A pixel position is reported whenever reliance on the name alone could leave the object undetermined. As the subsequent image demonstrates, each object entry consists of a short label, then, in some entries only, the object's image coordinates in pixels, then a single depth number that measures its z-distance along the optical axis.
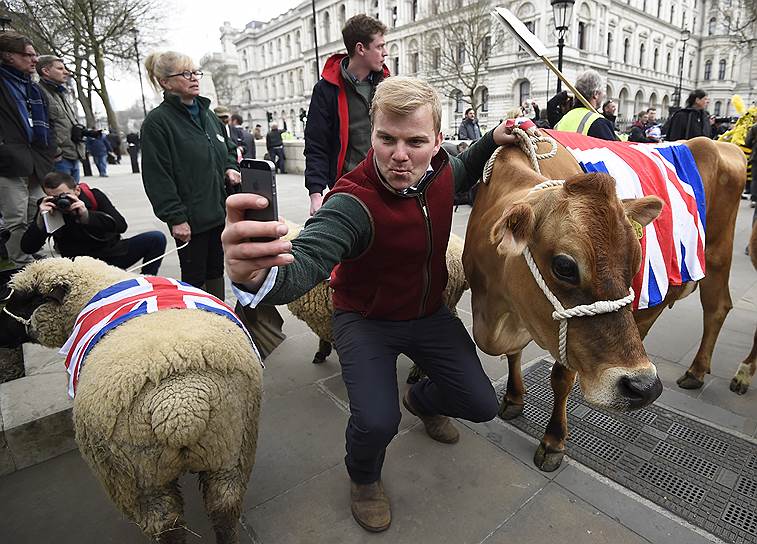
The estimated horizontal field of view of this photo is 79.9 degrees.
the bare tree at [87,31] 23.95
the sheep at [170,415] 1.67
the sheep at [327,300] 3.06
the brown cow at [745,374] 3.27
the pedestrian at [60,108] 6.21
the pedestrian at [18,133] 4.52
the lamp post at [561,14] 11.41
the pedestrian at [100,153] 18.84
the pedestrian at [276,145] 18.48
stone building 46.47
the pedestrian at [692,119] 9.41
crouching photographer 3.55
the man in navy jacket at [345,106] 3.43
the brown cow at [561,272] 1.55
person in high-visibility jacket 4.14
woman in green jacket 3.39
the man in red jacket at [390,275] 1.95
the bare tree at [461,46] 41.56
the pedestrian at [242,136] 15.52
